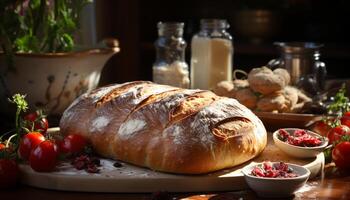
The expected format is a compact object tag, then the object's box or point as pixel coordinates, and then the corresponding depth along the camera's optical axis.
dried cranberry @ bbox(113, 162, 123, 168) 1.05
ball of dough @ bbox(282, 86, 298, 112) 1.30
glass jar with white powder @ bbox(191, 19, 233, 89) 1.51
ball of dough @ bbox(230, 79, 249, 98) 1.34
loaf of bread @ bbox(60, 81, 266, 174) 1.01
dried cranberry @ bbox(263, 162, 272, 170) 0.98
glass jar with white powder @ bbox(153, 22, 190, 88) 1.51
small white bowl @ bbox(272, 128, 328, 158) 1.08
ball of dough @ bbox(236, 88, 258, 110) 1.31
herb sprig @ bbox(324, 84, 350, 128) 1.29
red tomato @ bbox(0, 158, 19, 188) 1.00
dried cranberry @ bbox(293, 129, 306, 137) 1.13
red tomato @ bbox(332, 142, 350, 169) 1.07
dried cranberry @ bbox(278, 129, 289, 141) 1.13
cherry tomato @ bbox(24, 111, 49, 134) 1.17
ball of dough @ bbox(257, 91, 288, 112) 1.29
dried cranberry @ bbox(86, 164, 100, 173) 1.02
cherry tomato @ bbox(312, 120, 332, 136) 1.22
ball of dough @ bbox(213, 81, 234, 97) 1.35
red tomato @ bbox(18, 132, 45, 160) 1.06
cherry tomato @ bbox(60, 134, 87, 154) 1.09
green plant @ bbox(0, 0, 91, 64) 1.38
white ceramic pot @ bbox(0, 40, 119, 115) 1.34
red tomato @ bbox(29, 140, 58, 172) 1.02
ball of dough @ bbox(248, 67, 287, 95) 1.31
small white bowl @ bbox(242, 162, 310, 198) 0.94
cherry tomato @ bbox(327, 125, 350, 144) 1.14
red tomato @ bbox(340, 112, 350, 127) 1.21
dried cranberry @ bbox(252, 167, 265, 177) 0.97
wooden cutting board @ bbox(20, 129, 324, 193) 0.99
